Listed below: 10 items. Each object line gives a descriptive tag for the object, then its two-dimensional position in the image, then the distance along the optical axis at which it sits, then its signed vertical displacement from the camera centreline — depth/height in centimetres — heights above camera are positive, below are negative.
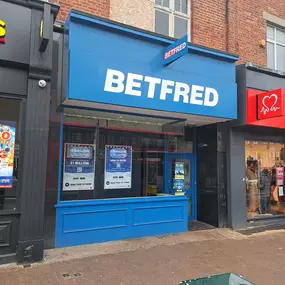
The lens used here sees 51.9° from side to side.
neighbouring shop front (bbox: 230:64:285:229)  766 +65
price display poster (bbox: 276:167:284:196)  909 -19
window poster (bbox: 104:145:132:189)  695 +7
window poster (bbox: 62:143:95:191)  637 +5
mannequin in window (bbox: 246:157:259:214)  843 -39
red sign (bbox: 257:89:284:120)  717 +172
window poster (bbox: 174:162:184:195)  766 -18
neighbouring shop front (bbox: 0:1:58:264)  503 +83
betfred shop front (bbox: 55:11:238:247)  572 +123
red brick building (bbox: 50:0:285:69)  736 +434
